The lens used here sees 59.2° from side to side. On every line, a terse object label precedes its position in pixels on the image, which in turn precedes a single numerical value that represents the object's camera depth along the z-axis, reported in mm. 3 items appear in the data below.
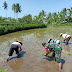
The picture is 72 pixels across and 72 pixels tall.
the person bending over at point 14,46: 3462
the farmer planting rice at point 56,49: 2881
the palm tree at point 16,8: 38645
